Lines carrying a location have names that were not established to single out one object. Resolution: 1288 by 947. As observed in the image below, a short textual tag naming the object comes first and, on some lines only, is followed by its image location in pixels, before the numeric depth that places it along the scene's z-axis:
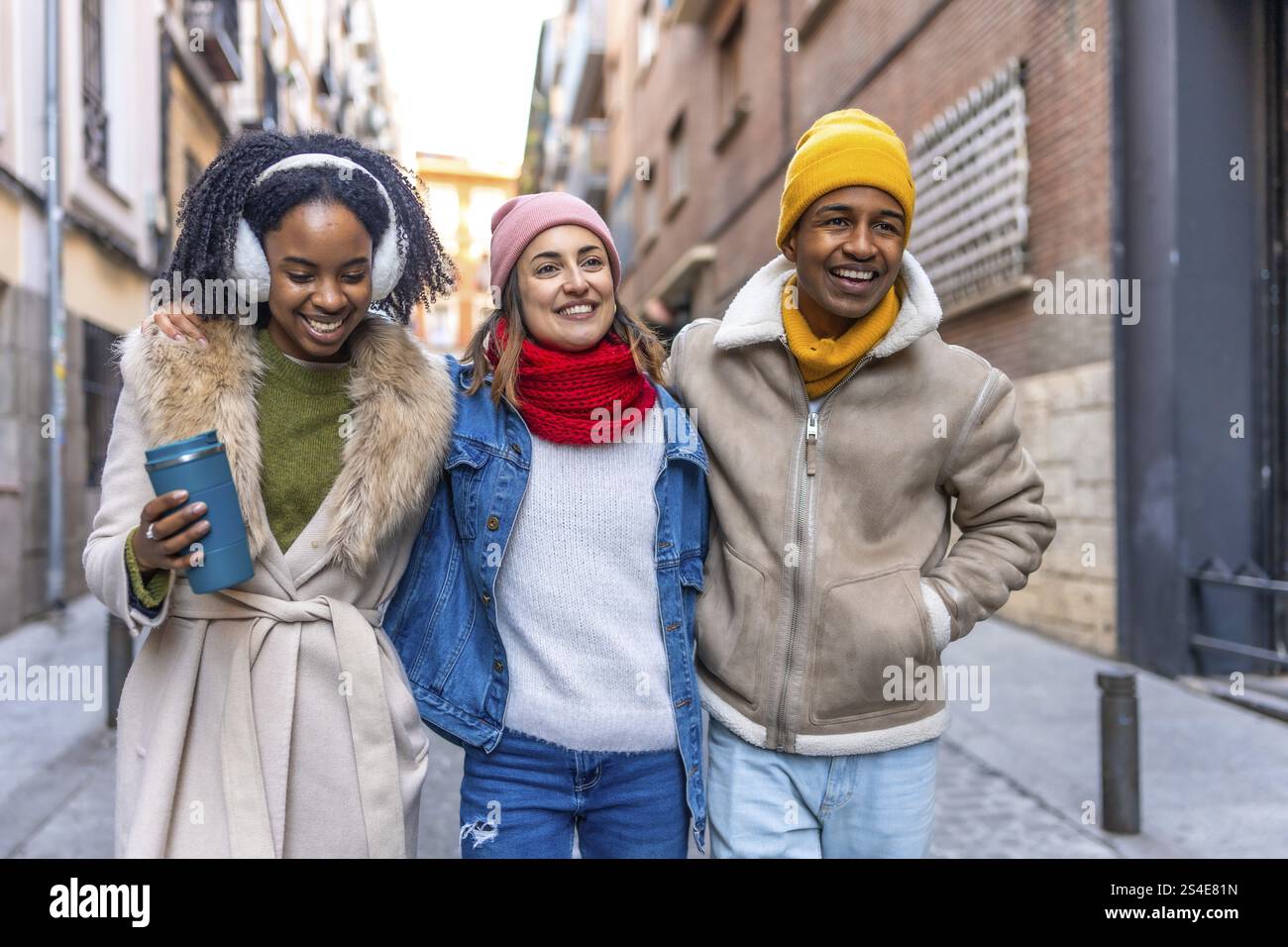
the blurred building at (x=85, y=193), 8.36
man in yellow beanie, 2.22
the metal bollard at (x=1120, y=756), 4.11
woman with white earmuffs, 1.98
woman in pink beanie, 2.16
